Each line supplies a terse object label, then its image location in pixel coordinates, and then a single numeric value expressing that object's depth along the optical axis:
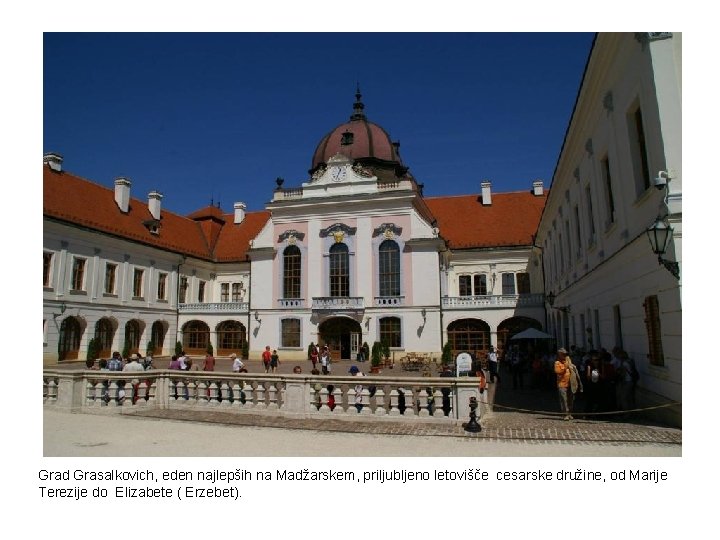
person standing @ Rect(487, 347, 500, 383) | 17.88
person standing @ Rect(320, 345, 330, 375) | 19.95
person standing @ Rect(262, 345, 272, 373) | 20.88
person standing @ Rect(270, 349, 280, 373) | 20.30
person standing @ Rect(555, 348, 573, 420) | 9.88
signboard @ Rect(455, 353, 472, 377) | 13.62
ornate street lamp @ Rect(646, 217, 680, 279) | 7.49
